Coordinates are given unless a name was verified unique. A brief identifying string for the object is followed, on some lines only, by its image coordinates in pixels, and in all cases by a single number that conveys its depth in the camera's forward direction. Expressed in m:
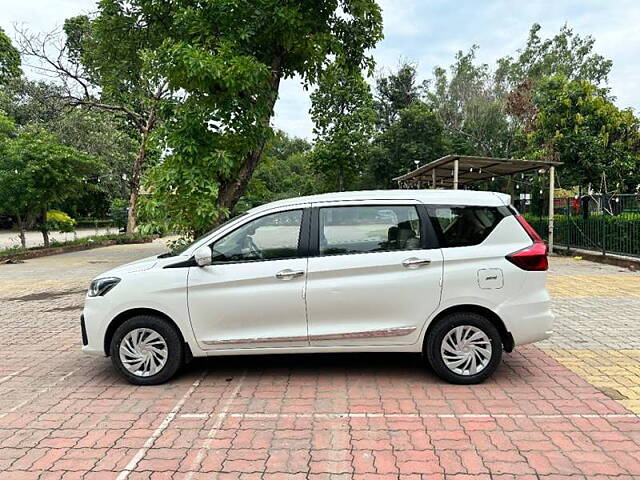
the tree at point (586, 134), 17.22
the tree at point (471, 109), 38.22
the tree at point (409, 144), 42.38
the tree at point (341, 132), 46.44
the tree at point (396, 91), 52.31
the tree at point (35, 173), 17.25
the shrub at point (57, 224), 20.52
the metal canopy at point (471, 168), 14.11
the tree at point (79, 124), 25.11
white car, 4.50
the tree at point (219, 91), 7.93
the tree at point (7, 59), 18.62
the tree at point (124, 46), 10.28
